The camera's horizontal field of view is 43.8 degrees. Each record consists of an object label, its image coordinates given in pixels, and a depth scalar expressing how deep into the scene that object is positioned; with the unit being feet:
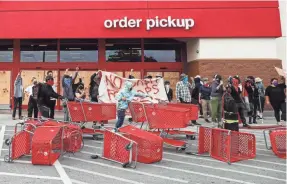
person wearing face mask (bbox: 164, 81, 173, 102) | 55.57
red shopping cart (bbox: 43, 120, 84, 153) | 27.02
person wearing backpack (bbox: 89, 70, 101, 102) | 49.14
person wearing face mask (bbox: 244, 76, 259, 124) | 49.06
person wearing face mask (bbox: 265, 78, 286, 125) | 43.93
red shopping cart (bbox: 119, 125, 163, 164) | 24.66
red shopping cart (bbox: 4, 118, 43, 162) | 24.73
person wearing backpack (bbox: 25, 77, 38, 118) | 45.67
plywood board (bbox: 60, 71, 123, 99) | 67.74
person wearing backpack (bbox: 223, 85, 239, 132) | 29.17
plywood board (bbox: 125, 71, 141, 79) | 67.32
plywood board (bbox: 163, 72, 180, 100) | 68.74
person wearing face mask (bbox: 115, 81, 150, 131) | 34.65
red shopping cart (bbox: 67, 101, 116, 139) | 34.94
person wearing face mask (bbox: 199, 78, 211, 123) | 49.70
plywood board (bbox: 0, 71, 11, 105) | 67.10
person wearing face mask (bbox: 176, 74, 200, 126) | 45.60
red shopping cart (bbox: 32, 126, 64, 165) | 23.71
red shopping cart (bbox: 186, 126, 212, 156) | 27.66
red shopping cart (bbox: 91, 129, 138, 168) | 23.48
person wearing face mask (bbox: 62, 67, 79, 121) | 44.73
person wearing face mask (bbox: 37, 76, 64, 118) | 35.06
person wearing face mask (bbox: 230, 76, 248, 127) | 34.91
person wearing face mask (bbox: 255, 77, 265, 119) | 51.01
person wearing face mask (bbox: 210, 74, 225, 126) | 44.94
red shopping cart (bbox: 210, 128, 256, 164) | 25.96
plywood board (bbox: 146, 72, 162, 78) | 67.99
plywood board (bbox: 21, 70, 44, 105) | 67.92
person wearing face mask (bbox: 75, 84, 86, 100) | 45.87
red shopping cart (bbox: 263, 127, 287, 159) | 27.53
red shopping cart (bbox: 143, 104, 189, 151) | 28.89
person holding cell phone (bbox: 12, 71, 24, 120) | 49.85
